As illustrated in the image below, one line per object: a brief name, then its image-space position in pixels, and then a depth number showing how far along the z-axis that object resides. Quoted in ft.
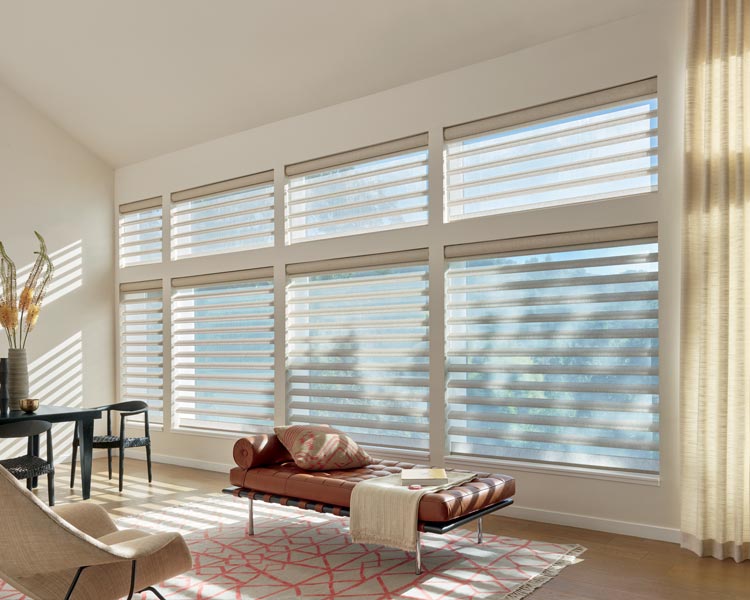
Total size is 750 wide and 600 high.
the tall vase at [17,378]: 19.08
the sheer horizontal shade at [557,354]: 15.52
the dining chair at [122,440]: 20.18
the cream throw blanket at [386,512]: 12.66
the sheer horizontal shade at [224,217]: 22.85
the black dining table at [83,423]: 18.30
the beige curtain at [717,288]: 13.56
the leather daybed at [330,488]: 12.57
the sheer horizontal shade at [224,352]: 22.62
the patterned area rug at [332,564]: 11.96
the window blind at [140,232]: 26.14
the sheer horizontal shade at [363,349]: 19.02
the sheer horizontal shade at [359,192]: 19.31
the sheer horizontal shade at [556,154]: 15.72
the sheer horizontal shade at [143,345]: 25.85
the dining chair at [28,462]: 16.70
